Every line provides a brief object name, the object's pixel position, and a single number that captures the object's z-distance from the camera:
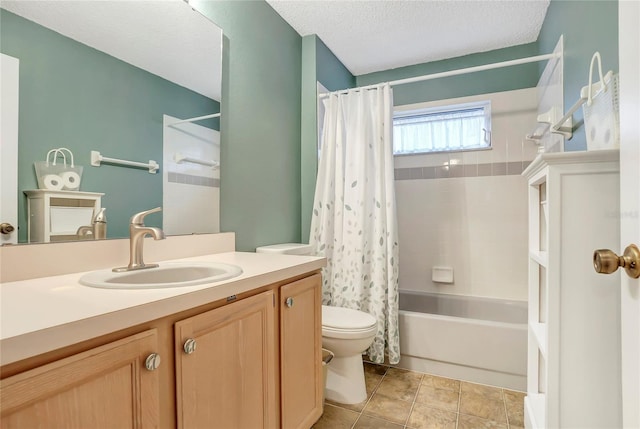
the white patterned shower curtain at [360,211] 2.19
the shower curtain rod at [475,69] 2.01
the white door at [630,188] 0.57
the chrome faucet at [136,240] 1.12
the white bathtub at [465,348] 1.93
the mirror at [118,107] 0.98
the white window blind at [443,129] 2.75
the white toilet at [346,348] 1.76
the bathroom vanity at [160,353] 0.56
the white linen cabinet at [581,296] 1.00
